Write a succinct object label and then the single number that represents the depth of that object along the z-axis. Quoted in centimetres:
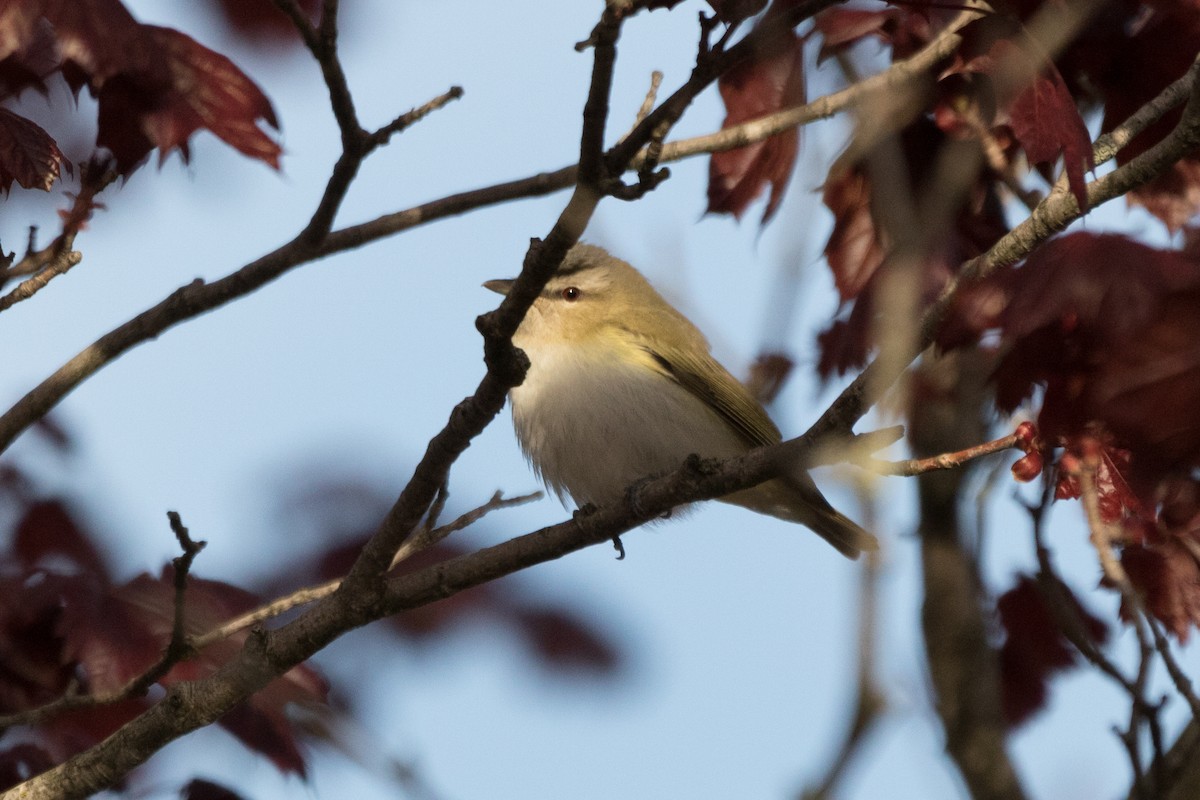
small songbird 973
